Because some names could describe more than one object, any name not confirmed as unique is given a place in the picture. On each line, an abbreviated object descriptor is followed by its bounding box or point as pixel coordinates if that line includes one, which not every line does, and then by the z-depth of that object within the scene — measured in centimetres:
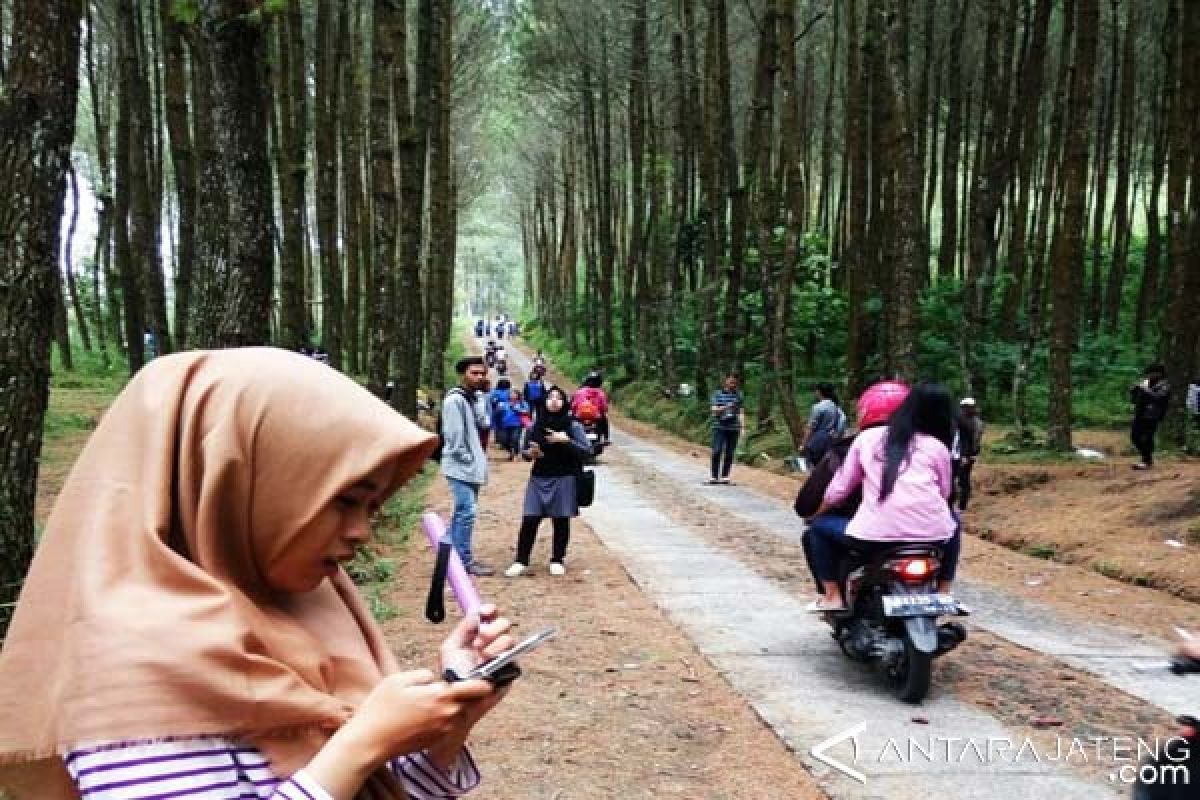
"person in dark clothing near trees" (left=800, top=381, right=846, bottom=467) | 1087
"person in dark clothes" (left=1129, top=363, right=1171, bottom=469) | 1338
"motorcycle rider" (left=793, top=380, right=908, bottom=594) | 565
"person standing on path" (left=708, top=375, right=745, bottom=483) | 1400
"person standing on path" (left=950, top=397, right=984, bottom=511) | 1100
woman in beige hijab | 124
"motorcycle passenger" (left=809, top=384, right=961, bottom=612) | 523
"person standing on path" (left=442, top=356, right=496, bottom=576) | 810
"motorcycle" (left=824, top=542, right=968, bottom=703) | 502
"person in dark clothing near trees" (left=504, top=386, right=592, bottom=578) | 823
